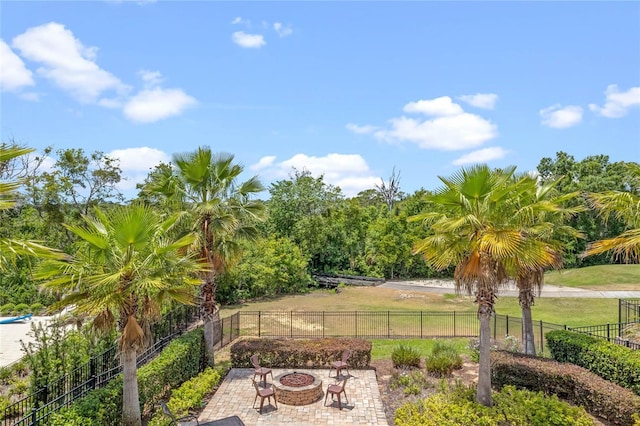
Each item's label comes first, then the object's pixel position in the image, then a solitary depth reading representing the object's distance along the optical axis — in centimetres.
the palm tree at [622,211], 793
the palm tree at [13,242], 500
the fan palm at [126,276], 716
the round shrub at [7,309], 2211
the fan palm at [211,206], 1191
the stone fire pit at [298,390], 1068
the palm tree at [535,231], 896
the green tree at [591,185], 3934
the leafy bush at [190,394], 890
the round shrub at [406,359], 1309
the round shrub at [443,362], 1241
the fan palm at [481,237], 858
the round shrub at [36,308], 2231
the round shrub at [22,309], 2215
